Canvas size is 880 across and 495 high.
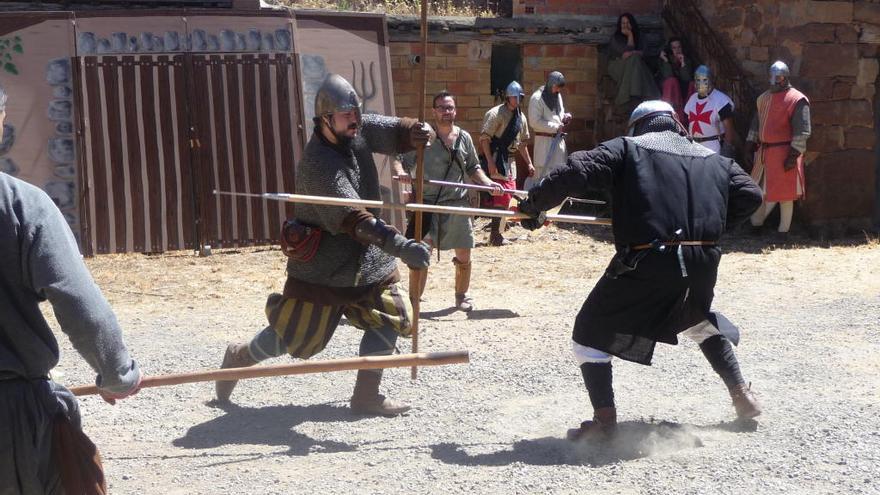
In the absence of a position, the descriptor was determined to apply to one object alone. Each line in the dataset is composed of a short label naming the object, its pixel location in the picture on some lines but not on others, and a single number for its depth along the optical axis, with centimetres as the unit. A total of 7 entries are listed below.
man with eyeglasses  785
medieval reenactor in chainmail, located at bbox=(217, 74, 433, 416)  504
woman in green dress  1248
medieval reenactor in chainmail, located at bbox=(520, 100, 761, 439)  464
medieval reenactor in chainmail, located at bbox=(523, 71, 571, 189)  1155
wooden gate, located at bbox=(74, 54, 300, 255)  1017
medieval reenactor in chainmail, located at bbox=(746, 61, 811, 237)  1077
